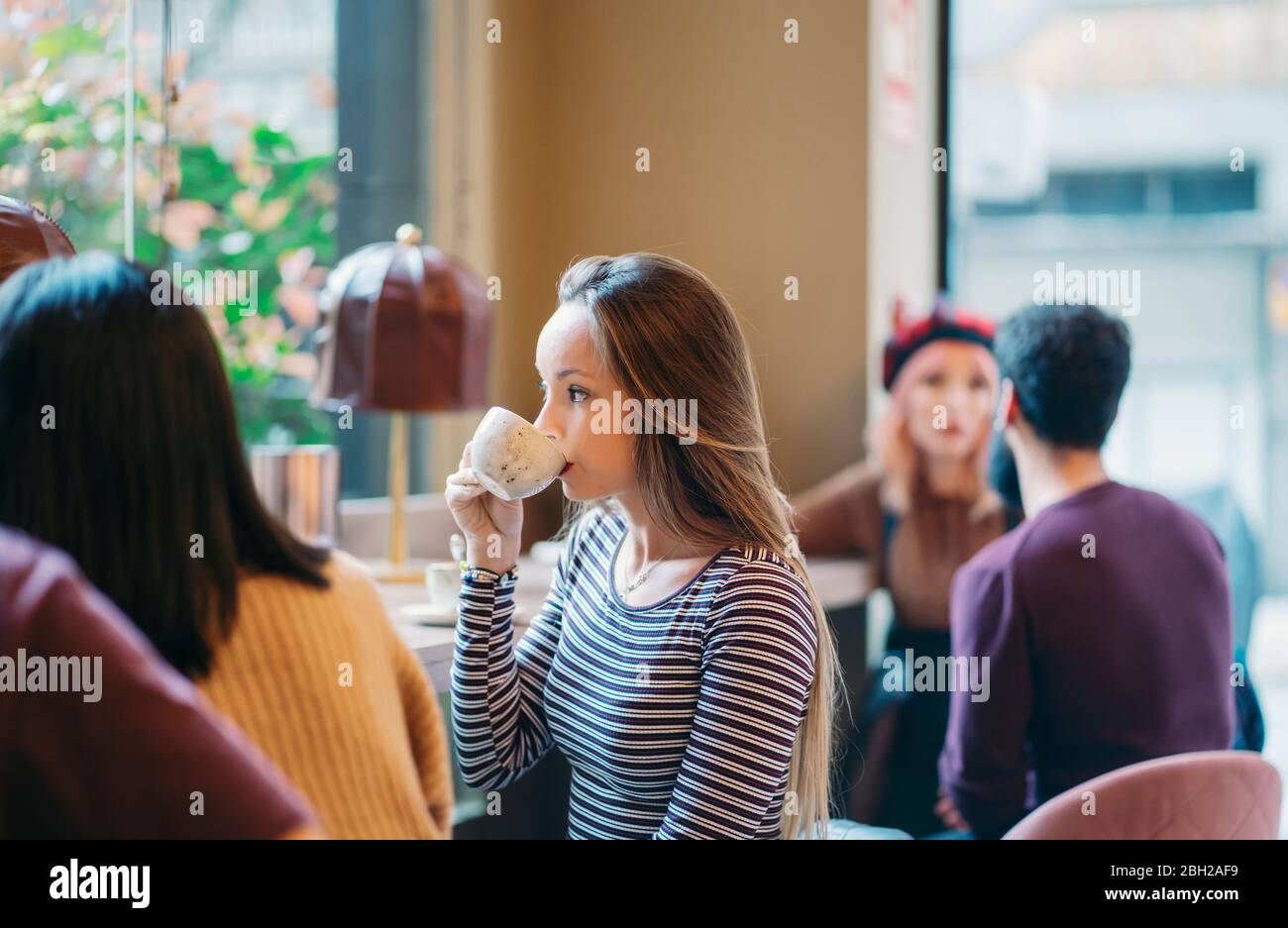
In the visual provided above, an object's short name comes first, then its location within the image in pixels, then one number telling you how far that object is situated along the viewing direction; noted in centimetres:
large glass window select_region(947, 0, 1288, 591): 471
